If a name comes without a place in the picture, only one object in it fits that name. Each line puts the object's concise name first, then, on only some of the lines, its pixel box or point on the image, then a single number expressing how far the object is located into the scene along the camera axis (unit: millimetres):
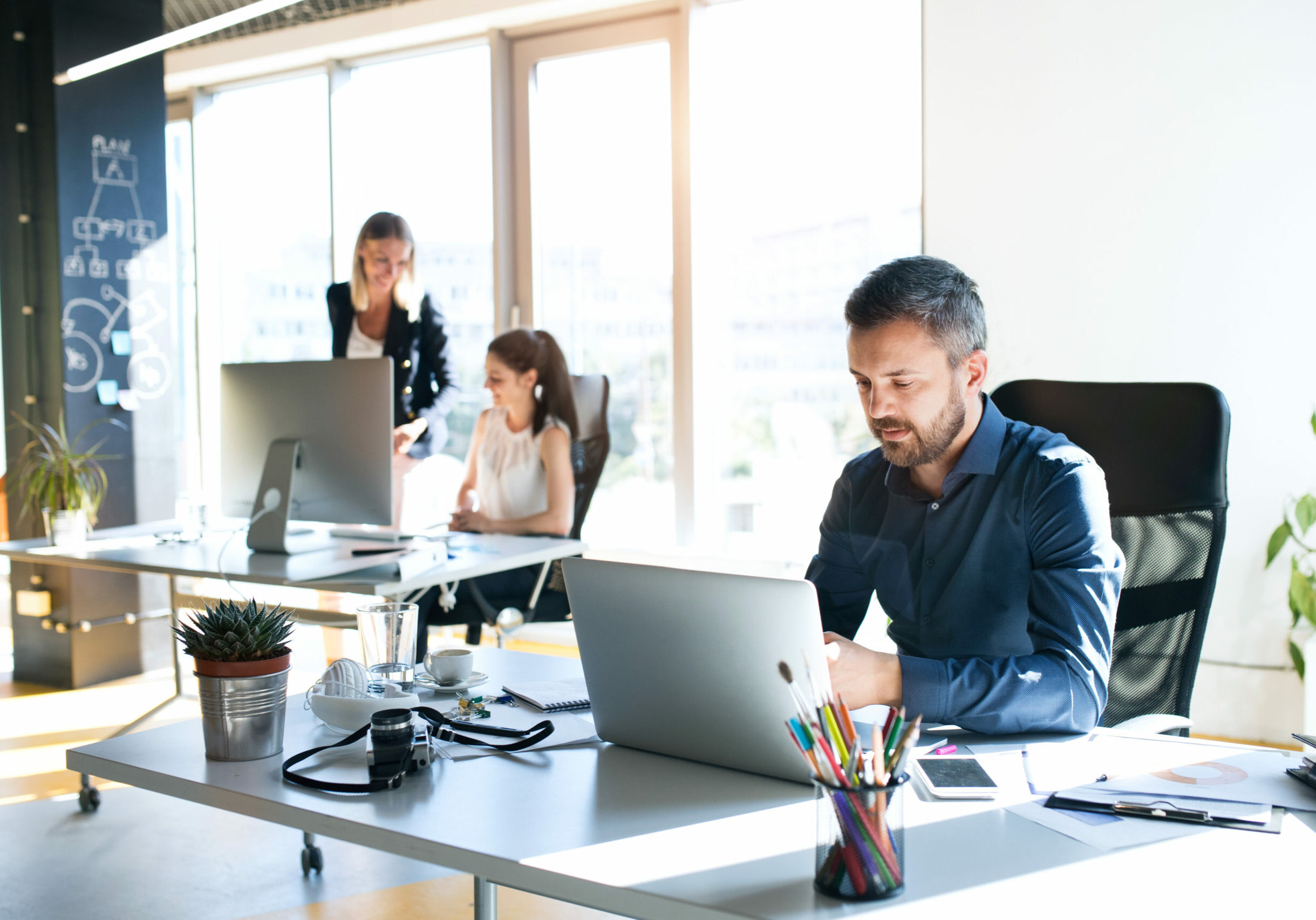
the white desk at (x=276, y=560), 2617
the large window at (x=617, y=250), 4438
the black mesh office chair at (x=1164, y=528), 1694
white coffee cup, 1534
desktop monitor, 2725
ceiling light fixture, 3273
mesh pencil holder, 866
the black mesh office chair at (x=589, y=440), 3406
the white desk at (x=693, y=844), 875
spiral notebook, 1442
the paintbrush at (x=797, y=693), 925
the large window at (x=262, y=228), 5320
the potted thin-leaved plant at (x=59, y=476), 3871
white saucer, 1522
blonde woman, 3807
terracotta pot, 1235
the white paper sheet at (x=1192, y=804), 1027
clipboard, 1019
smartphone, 1094
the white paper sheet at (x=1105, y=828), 980
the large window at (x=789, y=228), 3961
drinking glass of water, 1423
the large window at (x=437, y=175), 4824
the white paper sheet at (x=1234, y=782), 1087
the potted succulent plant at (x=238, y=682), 1237
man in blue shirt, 1360
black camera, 1157
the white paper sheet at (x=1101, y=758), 1146
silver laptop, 1051
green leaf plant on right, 3064
